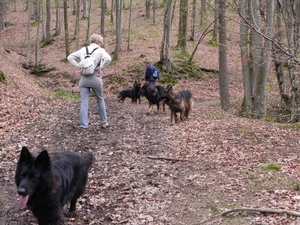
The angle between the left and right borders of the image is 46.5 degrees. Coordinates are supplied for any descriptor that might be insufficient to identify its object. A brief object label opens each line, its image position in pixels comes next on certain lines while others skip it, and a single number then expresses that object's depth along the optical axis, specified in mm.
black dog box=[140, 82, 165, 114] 14617
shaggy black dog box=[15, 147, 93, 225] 3984
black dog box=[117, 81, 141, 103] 17391
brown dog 12227
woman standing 9336
